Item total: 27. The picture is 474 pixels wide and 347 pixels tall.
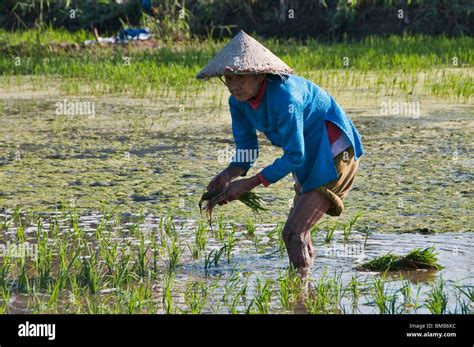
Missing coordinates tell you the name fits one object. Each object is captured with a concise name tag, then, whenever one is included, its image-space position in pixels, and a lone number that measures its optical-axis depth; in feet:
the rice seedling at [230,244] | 27.96
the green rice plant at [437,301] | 22.16
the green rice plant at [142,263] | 26.35
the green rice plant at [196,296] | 23.06
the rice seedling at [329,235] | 29.76
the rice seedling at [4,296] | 23.31
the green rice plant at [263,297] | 22.84
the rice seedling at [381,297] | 22.86
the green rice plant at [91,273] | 24.89
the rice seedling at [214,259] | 27.22
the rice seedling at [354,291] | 24.03
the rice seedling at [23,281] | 24.96
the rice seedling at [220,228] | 30.12
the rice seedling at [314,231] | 29.89
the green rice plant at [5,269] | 24.98
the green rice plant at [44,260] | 25.58
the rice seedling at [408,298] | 23.43
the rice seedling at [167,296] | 23.21
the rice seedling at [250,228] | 30.73
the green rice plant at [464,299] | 22.62
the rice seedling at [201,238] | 29.12
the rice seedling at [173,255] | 27.12
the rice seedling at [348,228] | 30.01
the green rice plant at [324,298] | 23.39
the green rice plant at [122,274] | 25.20
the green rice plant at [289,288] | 23.84
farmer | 24.14
